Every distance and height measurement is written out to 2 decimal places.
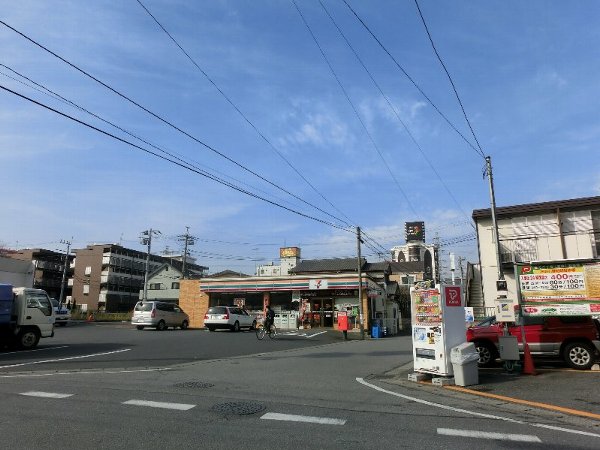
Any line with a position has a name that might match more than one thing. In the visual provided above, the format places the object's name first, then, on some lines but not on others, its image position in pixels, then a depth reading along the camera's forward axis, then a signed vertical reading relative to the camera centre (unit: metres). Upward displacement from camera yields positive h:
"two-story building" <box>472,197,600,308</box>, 27.80 +4.83
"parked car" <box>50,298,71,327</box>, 38.69 -0.14
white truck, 16.30 -0.06
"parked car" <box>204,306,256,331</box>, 28.69 -0.25
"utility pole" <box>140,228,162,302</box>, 59.37 +9.58
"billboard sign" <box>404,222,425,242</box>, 124.04 +22.20
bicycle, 22.73 -0.88
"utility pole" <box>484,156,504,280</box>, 17.08 +4.67
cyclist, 23.09 -0.31
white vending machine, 10.38 -0.31
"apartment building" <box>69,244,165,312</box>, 85.06 +6.49
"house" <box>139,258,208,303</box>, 77.62 +5.29
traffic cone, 11.43 -1.24
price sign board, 12.20 +0.67
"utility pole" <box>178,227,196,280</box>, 66.70 +10.73
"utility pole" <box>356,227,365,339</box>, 27.75 +1.86
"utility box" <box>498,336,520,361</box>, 11.30 -0.85
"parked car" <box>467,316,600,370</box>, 12.09 -0.67
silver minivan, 29.72 -0.06
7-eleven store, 32.81 +1.22
